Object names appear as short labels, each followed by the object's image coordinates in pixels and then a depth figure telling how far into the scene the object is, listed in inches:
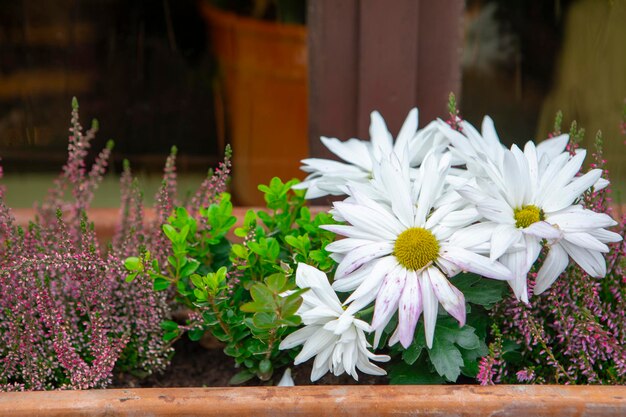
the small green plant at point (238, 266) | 34.0
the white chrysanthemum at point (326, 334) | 32.5
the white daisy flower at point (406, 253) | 31.7
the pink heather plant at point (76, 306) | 34.0
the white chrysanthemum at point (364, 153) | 36.0
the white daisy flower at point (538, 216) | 32.0
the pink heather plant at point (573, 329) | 33.8
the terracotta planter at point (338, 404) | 31.9
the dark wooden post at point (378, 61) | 41.8
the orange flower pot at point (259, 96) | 55.6
